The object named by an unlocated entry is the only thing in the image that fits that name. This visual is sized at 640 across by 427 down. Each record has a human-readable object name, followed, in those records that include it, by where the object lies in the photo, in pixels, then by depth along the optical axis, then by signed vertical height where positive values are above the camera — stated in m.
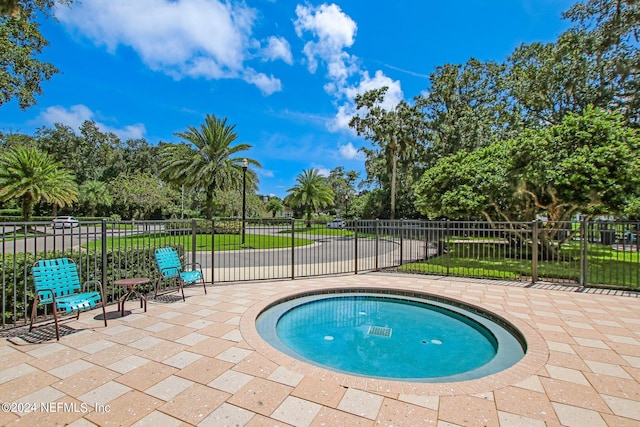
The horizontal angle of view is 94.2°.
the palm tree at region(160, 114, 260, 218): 21.80 +3.96
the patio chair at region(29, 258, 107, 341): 4.03 -1.10
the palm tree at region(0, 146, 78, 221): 22.97 +2.73
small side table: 5.09 -1.43
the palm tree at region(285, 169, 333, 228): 35.91 +2.57
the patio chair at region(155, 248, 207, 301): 6.00 -1.14
